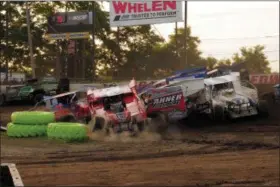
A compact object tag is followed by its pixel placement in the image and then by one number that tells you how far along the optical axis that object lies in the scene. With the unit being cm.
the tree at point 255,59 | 6431
